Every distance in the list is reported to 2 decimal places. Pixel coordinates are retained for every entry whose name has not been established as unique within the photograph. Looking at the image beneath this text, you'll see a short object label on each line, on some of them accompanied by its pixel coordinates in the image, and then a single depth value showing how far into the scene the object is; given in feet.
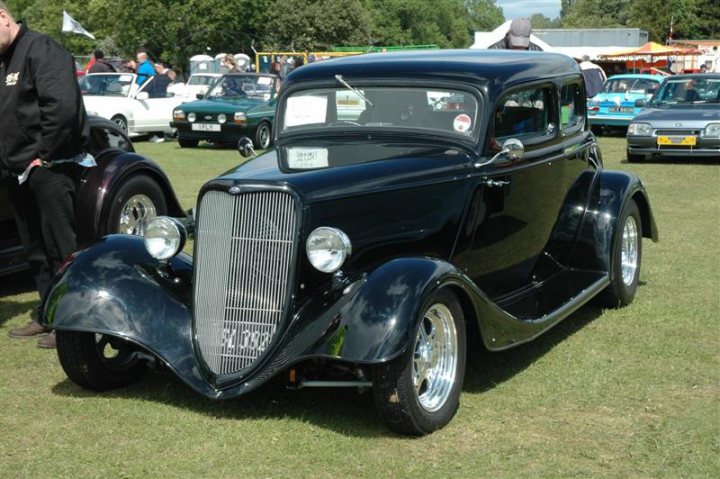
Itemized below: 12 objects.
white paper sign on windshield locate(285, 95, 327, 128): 20.36
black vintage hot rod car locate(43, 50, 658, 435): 15.37
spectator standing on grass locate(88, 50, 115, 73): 75.77
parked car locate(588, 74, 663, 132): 74.64
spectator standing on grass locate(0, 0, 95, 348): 19.85
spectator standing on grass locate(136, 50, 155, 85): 75.25
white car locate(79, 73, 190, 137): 69.26
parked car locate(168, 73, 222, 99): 90.44
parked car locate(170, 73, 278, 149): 66.18
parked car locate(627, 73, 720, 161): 54.08
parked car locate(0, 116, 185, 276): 24.81
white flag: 115.03
